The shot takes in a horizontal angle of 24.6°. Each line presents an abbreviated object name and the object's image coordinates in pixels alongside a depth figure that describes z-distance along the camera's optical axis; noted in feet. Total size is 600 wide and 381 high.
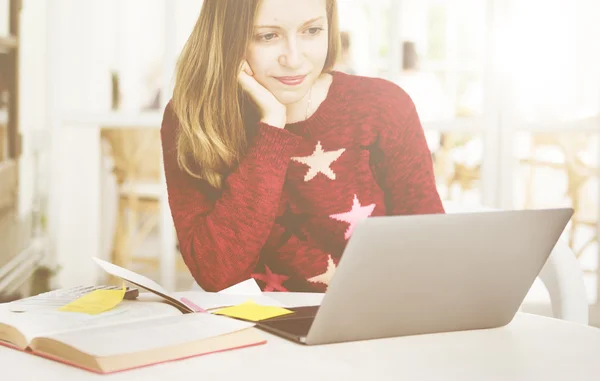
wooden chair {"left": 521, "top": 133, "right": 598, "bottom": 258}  10.42
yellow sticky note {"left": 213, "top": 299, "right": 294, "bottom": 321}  5.27
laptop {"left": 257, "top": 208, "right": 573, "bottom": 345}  4.69
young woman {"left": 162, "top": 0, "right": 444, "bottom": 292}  6.76
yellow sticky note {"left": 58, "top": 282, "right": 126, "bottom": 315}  5.26
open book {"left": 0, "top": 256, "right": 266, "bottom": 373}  4.45
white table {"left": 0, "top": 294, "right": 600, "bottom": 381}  4.40
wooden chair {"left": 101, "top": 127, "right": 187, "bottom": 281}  7.98
